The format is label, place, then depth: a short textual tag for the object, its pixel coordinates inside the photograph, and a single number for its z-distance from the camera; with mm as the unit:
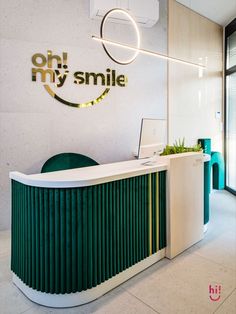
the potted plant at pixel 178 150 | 3598
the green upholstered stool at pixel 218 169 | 5992
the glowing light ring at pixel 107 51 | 3051
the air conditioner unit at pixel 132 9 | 4016
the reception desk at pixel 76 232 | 2057
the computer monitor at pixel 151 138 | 2881
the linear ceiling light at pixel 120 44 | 3060
